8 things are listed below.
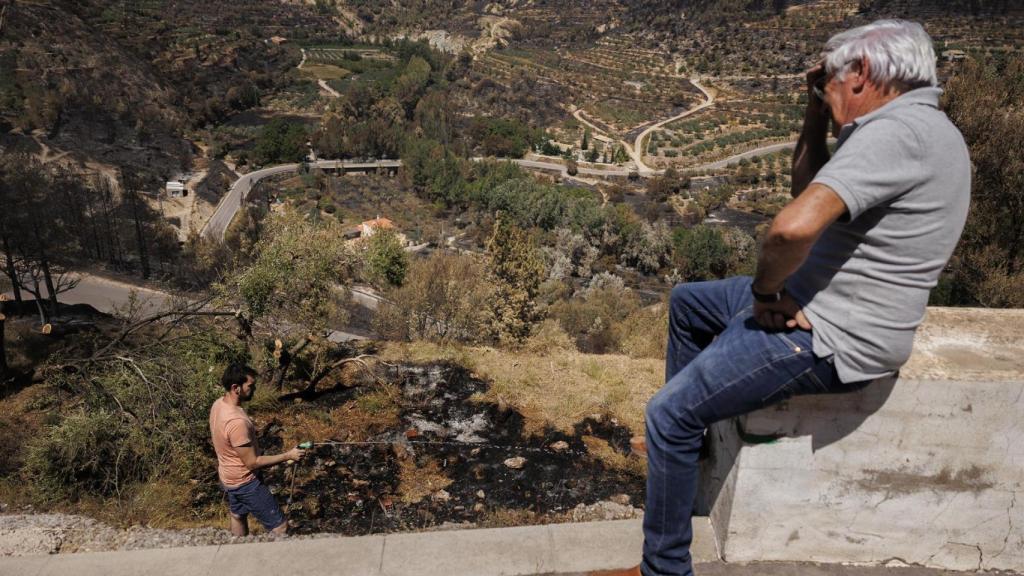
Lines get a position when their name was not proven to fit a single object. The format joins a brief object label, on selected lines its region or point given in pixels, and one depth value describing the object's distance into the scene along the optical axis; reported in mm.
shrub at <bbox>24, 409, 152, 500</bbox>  5078
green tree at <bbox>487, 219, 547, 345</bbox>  17906
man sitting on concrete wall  1692
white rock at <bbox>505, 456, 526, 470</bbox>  5010
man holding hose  3494
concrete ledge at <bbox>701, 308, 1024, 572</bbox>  2271
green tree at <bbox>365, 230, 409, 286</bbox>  13213
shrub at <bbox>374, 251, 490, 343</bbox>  18469
